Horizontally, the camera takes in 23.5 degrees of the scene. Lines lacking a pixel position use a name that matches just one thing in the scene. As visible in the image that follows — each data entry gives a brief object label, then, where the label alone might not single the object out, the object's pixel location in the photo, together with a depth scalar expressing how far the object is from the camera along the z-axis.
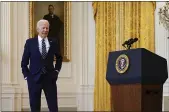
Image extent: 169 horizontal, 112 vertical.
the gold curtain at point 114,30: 9.33
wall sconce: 8.66
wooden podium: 4.60
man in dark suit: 5.00
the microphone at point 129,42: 4.88
